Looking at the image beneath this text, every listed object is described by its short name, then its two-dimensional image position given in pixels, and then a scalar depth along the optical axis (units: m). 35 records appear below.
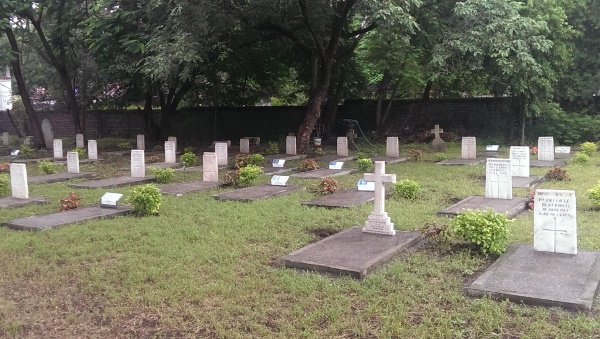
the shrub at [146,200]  8.09
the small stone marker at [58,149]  17.38
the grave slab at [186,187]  10.18
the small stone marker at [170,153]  15.27
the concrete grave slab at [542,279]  4.29
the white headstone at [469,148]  15.13
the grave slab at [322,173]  12.23
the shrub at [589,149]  15.01
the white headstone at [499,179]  8.69
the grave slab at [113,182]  11.32
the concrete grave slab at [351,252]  5.25
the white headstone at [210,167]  11.39
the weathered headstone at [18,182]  9.50
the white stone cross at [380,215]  6.62
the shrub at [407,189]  9.11
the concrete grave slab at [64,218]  7.43
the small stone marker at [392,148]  16.31
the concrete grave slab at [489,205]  7.81
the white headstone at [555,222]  5.45
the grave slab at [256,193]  9.50
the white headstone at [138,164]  12.24
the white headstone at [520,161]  11.15
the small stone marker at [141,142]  19.77
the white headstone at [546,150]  14.34
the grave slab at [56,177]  12.23
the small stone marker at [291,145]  17.03
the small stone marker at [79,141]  20.88
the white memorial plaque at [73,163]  13.55
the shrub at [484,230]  5.64
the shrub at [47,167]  13.44
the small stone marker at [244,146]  18.18
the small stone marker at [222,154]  14.88
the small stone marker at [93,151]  16.88
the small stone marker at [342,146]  17.08
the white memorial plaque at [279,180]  10.81
